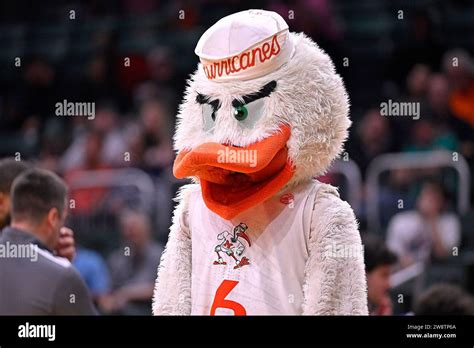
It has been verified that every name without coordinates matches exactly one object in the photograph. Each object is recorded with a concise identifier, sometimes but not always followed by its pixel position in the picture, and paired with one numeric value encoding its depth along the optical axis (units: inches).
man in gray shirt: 199.0
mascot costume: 179.6
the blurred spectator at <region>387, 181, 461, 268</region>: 311.7
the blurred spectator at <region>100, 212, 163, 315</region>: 319.0
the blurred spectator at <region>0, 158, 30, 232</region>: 218.4
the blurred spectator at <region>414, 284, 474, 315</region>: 211.5
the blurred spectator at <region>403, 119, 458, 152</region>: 335.3
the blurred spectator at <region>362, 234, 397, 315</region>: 219.9
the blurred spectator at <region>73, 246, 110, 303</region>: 321.1
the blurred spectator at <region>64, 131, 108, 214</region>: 358.6
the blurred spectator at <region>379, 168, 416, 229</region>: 330.6
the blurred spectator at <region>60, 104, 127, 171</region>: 369.4
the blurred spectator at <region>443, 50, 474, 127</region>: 339.0
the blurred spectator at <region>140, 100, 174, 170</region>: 357.1
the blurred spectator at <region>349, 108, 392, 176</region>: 335.6
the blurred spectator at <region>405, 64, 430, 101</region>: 341.1
